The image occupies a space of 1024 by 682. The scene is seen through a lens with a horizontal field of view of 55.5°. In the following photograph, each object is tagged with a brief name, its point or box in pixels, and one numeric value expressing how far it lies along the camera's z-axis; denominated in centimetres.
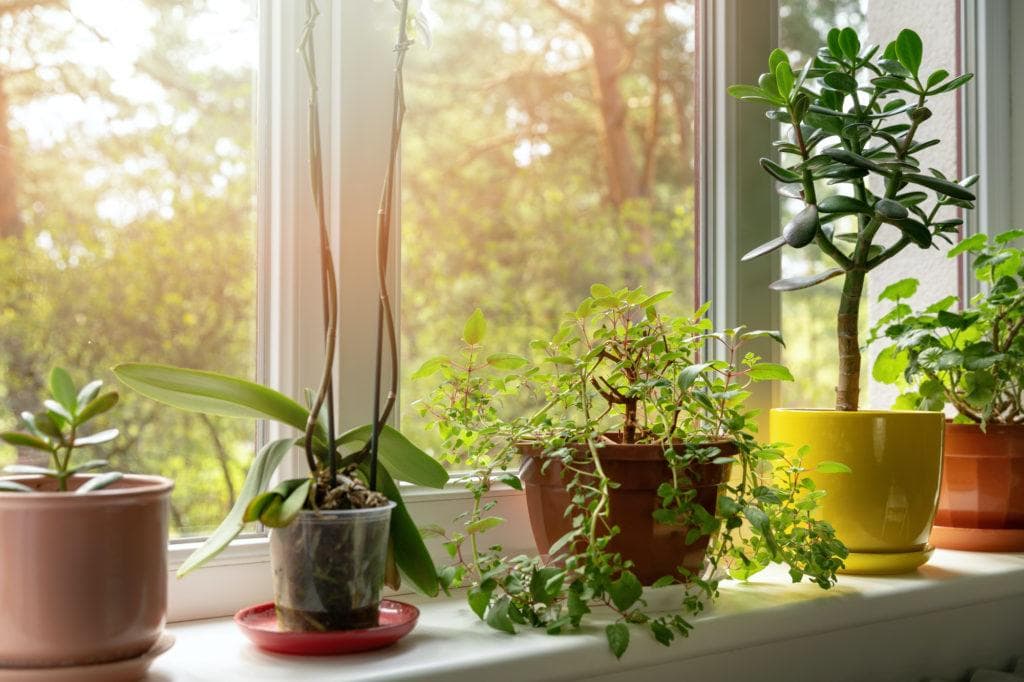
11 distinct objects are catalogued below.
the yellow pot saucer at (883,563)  134
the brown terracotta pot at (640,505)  108
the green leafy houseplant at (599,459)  102
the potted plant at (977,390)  149
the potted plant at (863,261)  129
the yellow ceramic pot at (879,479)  132
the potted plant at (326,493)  92
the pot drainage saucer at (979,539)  153
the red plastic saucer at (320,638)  93
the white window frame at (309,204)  116
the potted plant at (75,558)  78
